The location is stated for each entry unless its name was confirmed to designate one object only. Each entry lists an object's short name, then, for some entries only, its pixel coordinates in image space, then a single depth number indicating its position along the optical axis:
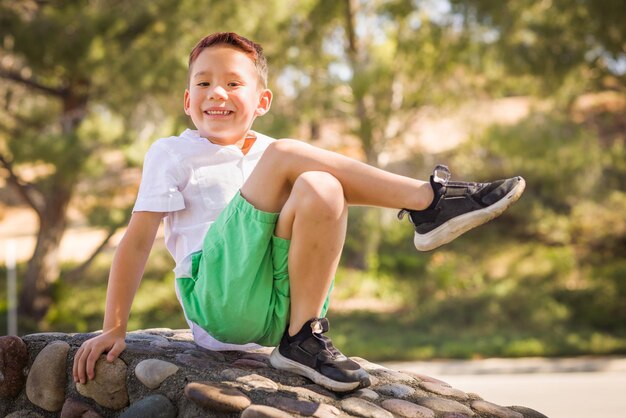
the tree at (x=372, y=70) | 12.41
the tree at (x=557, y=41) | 9.80
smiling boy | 2.46
